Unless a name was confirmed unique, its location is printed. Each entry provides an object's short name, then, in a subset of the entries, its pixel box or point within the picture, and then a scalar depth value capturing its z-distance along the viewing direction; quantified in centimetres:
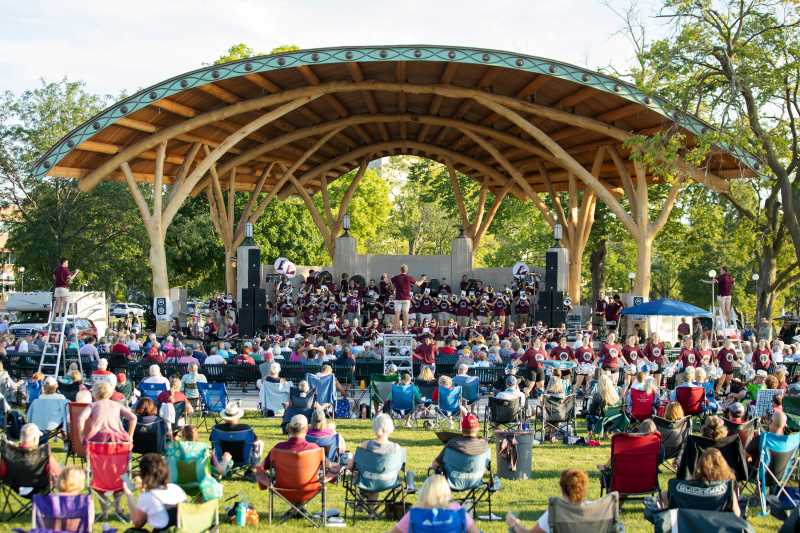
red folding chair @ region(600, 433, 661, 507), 814
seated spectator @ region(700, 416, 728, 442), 800
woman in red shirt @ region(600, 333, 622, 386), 1409
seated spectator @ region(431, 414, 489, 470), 782
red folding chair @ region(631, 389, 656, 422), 1134
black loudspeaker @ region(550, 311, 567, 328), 2480
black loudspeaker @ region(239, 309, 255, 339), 2514
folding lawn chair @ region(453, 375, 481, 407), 1346
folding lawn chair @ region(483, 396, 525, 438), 1148
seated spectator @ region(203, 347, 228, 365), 1642
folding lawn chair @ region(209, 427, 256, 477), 884
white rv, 3109
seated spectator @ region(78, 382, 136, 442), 859
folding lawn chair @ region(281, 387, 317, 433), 1109
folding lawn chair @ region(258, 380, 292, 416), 1334
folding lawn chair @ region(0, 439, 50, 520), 748
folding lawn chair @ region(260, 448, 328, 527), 757
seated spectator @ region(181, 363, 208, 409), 1293
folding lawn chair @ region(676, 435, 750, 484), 778
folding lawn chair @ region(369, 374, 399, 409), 1334
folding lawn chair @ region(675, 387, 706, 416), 1187
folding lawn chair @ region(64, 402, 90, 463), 933
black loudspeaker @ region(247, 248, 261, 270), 2609
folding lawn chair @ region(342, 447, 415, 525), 781
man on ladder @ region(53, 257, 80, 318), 1773
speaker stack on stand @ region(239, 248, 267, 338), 2516
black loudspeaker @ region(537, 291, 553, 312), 2488
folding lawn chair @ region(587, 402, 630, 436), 1159
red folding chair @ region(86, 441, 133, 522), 762
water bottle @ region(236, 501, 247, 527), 762
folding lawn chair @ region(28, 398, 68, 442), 1014
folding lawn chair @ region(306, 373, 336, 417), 1291
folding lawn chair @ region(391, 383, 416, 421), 1261
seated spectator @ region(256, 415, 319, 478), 765
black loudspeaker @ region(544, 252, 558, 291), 2497
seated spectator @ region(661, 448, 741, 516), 639
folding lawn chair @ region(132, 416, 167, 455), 880
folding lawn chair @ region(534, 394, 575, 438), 1180
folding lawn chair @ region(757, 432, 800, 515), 831
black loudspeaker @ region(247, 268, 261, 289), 2573
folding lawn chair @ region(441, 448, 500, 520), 782
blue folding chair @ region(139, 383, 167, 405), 1156
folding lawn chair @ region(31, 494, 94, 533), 580
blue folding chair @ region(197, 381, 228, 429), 1266
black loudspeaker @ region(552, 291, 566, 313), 2472
